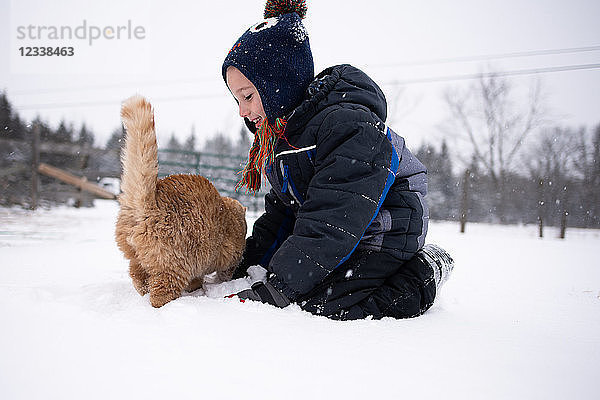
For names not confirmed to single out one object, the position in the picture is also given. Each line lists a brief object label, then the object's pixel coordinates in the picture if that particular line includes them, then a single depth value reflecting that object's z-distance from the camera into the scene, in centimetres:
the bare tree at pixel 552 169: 832
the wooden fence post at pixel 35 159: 745
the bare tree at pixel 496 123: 1127
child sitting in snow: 142
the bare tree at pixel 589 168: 744
